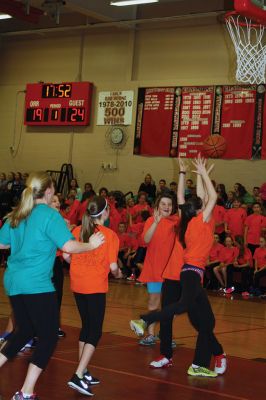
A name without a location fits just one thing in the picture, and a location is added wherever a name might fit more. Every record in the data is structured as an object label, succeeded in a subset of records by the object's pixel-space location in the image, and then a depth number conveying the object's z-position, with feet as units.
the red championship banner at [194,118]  65.00
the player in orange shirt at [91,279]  18.78
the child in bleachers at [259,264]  47.44
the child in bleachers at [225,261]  48.88
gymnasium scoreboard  73.15
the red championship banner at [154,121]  67.87
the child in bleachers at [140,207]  57.72
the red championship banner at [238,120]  61.72
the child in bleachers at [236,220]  52.49
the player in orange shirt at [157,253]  25.51
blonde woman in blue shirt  16.12
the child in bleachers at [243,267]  48.55
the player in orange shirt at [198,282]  20.59
